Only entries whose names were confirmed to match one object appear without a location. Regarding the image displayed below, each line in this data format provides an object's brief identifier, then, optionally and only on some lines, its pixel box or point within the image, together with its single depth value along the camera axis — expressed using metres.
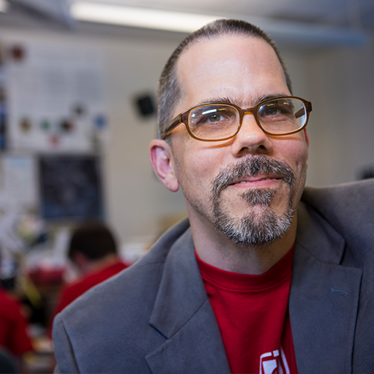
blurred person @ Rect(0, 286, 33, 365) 2.29
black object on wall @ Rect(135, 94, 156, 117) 3.88
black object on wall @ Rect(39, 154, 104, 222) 3.56
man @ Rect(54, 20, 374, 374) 0.91
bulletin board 3.49
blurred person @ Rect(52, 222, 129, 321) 2.48
